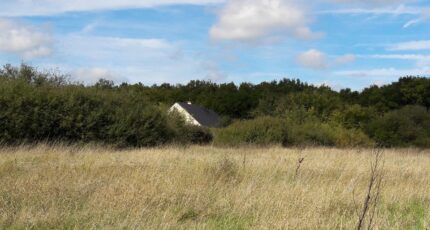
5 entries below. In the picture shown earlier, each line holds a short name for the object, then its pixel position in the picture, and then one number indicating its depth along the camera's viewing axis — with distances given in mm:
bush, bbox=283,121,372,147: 33188
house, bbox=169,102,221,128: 73750
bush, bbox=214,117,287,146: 31609
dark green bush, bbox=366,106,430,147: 44406
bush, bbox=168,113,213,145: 28297
